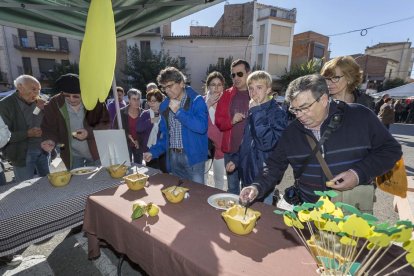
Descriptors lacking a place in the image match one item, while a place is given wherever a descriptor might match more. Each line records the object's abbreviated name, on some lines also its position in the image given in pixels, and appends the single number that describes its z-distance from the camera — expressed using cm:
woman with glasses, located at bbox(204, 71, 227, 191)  319
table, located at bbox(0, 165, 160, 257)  157
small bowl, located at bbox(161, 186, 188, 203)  169
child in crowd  216
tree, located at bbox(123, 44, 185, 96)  1805
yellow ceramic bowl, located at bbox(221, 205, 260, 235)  127
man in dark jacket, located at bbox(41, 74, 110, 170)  264
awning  225
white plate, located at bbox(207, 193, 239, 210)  167
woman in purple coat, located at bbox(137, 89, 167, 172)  380
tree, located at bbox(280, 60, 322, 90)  2094
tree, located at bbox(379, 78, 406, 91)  2862
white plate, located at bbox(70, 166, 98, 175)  238
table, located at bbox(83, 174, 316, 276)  108
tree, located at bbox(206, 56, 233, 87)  1913
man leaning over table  146
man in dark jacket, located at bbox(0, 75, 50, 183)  313
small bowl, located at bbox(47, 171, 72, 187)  201
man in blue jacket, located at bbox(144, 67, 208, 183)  231
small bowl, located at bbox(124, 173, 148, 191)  192
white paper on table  251
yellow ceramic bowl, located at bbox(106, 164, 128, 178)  222
